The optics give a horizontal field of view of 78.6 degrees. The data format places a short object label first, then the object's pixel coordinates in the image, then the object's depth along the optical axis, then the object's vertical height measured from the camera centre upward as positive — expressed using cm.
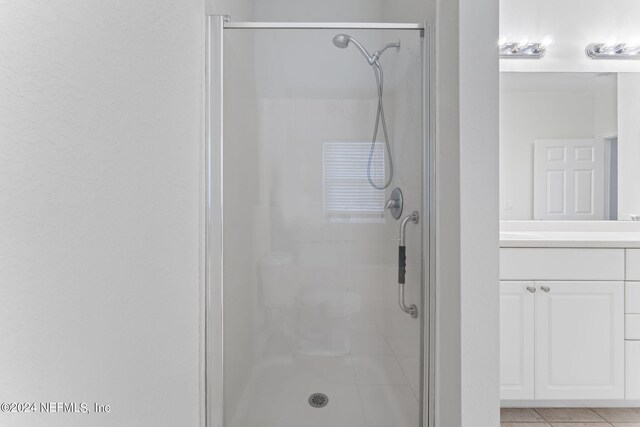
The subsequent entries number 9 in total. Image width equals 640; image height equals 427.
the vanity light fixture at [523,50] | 246 +99
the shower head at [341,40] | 149 +64
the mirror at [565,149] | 245 +36
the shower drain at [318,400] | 155 -77
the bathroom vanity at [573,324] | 195 -59
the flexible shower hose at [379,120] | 150 +33
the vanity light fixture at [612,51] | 245 +98
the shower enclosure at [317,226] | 149 -7
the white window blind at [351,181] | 151 +10
